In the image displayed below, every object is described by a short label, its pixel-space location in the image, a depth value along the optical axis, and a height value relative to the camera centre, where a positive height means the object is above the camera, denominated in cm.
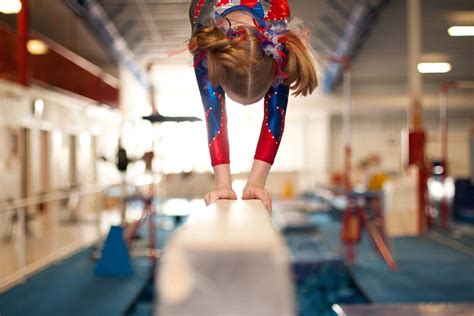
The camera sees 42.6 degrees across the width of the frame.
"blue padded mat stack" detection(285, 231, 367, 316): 557 -134
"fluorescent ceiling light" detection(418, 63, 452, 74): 1069 +159
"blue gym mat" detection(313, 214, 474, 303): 539 -128
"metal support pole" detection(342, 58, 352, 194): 585 +4
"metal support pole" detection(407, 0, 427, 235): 912 +96
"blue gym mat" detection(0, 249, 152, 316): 456 -119
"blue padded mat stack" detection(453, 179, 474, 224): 1077 -89
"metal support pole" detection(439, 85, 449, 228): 1007 -37
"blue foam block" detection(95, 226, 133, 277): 619 -105
